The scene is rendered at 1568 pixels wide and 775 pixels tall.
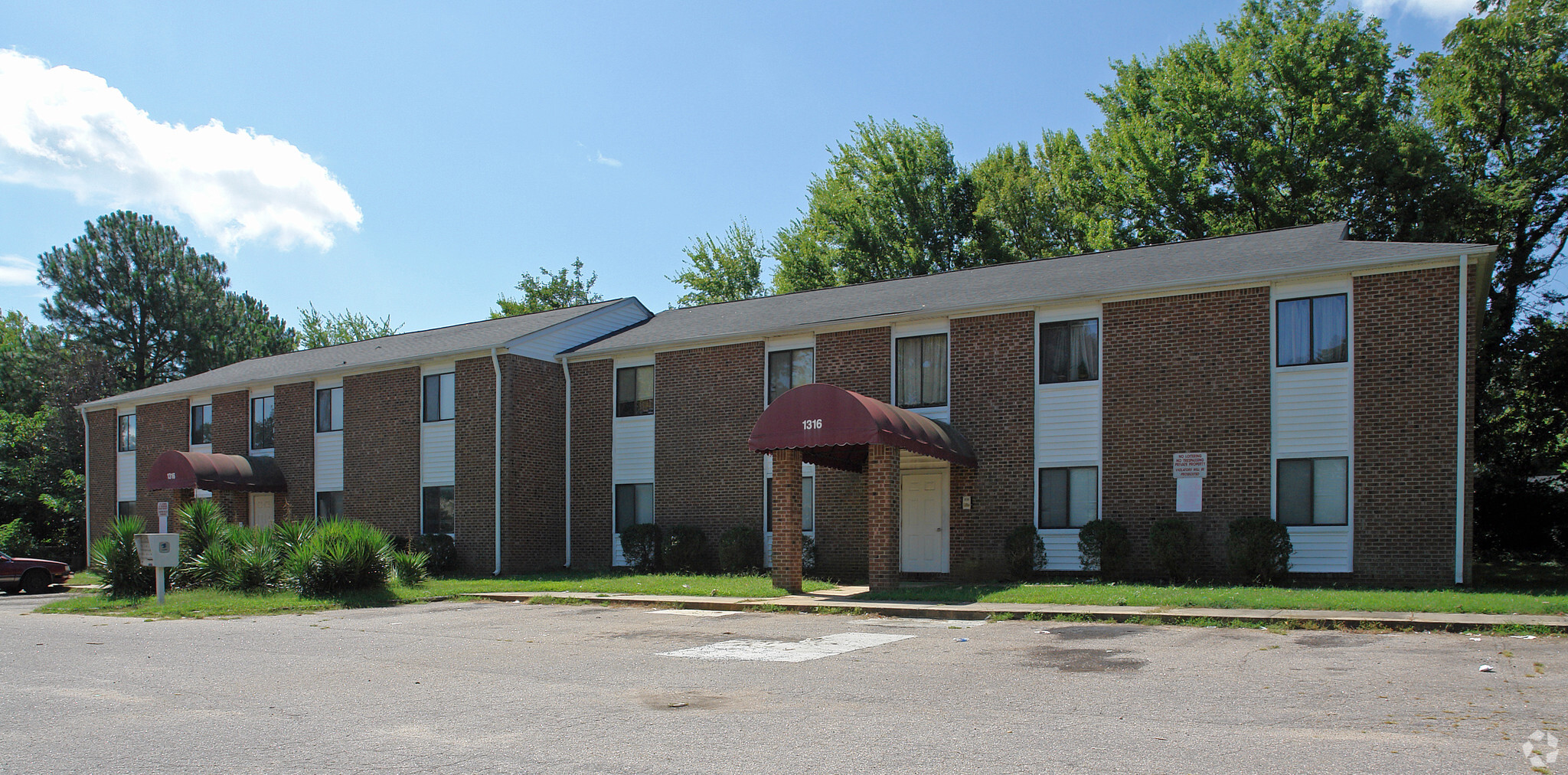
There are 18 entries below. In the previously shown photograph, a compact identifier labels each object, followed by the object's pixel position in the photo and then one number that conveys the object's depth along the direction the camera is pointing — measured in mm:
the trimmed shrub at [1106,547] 17750
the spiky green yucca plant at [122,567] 20750
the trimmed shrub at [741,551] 21484
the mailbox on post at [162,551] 18264
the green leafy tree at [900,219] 41250
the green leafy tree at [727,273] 49594
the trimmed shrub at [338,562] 18453
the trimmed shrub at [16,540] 38531
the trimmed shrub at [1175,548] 17156
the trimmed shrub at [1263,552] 16516
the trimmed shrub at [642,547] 23047
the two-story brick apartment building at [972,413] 16359
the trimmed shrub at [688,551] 22516
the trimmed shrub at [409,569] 20453
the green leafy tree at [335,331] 69062
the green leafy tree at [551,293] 57125
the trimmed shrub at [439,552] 24250
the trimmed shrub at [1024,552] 18484
